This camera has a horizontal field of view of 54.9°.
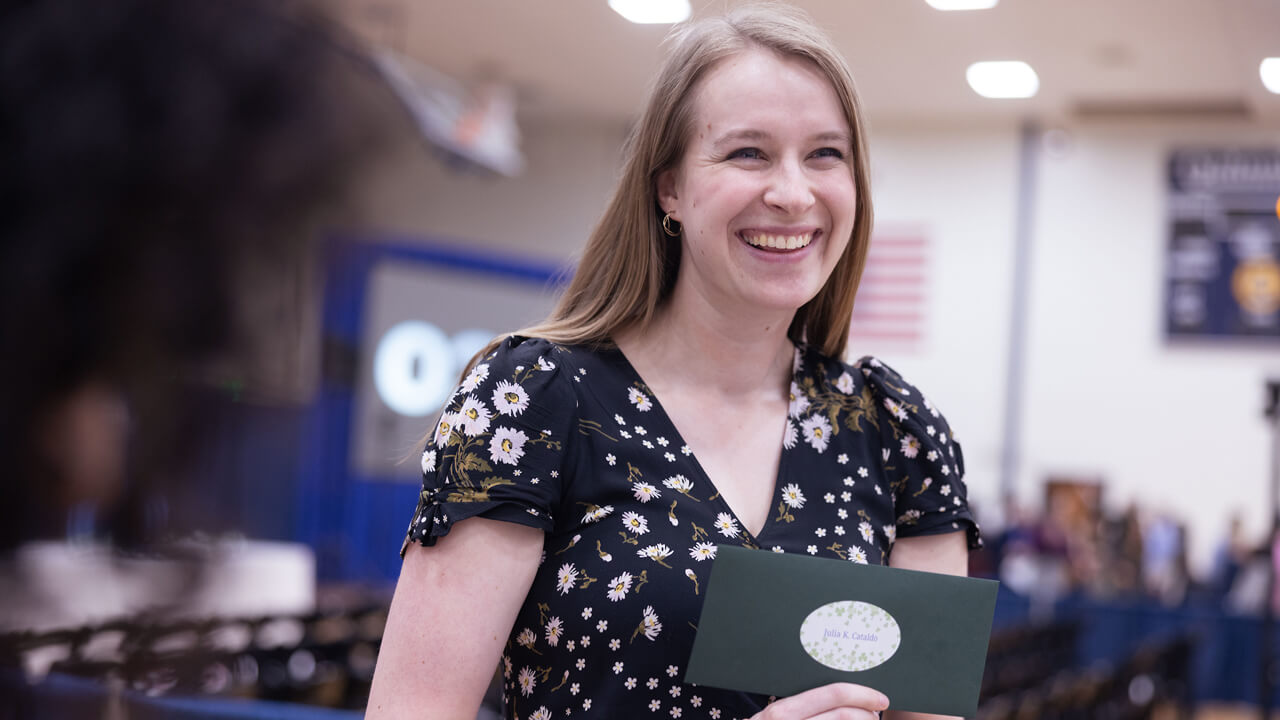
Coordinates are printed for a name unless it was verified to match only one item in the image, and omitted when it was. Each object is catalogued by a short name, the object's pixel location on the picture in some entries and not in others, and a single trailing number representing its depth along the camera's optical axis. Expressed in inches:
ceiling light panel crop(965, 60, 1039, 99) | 460.1
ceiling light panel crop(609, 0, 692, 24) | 382.3
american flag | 556.1
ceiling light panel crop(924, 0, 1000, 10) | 373.1
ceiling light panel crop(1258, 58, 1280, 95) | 412.8
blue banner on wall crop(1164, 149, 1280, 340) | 491.8
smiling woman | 55.1
